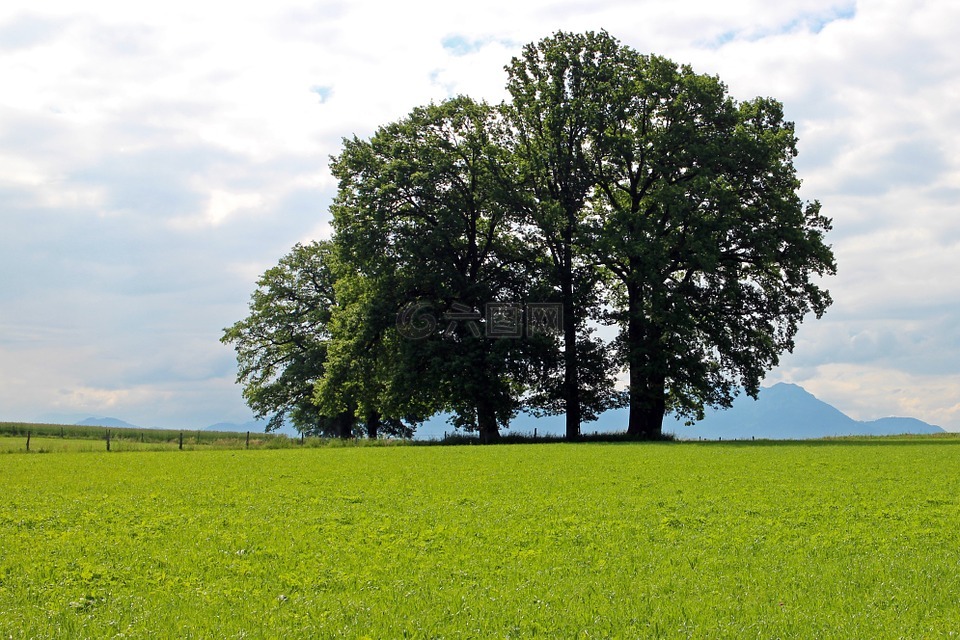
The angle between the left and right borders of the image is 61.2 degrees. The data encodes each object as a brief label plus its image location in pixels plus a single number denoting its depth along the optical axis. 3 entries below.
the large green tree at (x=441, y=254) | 49.59
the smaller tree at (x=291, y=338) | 67.19
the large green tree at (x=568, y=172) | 49.62
